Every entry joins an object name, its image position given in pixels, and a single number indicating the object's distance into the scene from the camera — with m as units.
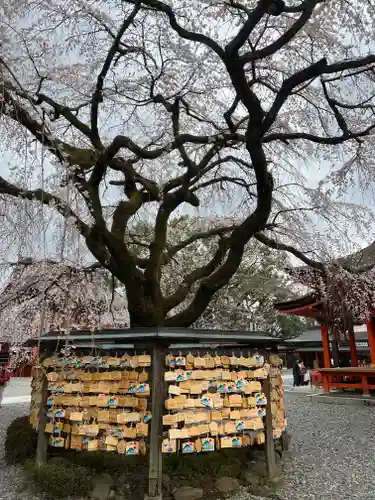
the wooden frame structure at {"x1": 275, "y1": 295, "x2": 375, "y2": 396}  10.73
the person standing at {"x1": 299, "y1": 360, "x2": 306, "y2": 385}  16.61
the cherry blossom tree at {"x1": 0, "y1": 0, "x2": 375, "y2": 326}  3.65
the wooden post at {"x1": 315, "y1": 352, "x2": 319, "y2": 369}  24.66
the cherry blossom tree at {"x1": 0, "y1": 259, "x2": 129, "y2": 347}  6.12
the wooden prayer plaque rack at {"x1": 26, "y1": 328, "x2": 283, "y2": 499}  3.72
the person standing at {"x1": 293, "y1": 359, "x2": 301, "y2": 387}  16.23
